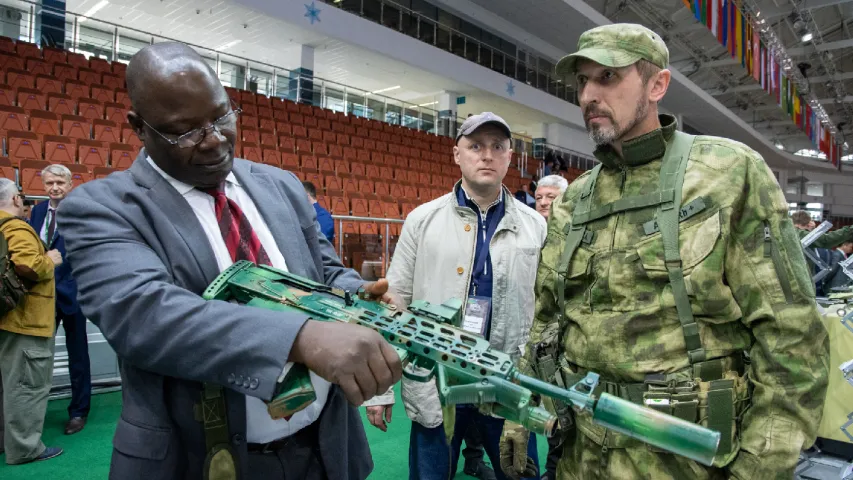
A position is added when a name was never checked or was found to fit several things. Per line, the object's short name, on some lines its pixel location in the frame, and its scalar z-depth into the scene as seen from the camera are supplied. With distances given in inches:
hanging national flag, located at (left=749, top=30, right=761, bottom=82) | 548.4
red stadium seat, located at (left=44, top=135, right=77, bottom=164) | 265.4
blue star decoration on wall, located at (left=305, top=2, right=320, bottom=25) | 434.0
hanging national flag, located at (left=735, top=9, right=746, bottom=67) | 515.2
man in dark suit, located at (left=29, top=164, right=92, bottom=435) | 138.0
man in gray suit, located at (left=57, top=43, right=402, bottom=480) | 33.9
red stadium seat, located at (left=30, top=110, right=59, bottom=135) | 274.9
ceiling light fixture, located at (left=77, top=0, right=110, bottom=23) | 451.6
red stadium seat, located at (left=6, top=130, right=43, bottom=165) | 253.0
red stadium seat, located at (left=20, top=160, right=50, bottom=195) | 238.2
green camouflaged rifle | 29.9
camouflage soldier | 48.8
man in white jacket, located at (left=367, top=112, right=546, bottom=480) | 83.3
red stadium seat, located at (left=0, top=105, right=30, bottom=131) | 263.9
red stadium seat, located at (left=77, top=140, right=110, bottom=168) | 274.5
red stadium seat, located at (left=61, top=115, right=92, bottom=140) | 284.7
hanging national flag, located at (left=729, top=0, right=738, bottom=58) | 503.5
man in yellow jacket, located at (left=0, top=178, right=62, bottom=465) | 116.6
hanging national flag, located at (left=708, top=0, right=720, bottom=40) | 472.1
